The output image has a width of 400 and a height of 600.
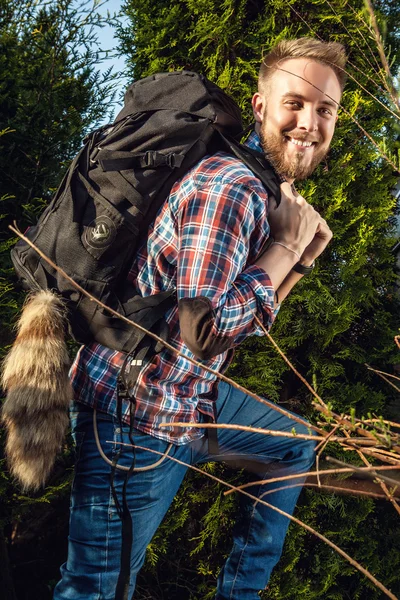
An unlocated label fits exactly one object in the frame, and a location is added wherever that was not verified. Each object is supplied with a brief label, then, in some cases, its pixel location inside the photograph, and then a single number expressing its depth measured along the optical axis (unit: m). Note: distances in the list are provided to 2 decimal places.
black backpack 1.76
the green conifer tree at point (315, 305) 2.97
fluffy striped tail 1.79
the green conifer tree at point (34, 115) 2.76
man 1.66
